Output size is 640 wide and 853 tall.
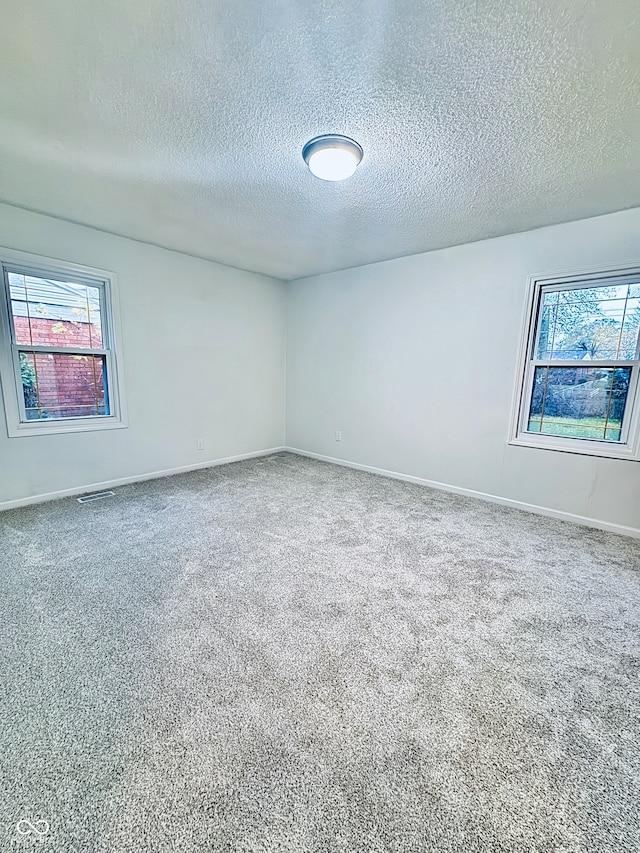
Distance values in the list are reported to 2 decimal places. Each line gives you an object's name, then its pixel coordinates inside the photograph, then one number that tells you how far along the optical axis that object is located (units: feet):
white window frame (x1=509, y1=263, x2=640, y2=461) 8.50
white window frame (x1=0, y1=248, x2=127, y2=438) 9.04
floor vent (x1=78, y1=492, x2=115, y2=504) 10.10
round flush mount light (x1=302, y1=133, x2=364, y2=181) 5.92
